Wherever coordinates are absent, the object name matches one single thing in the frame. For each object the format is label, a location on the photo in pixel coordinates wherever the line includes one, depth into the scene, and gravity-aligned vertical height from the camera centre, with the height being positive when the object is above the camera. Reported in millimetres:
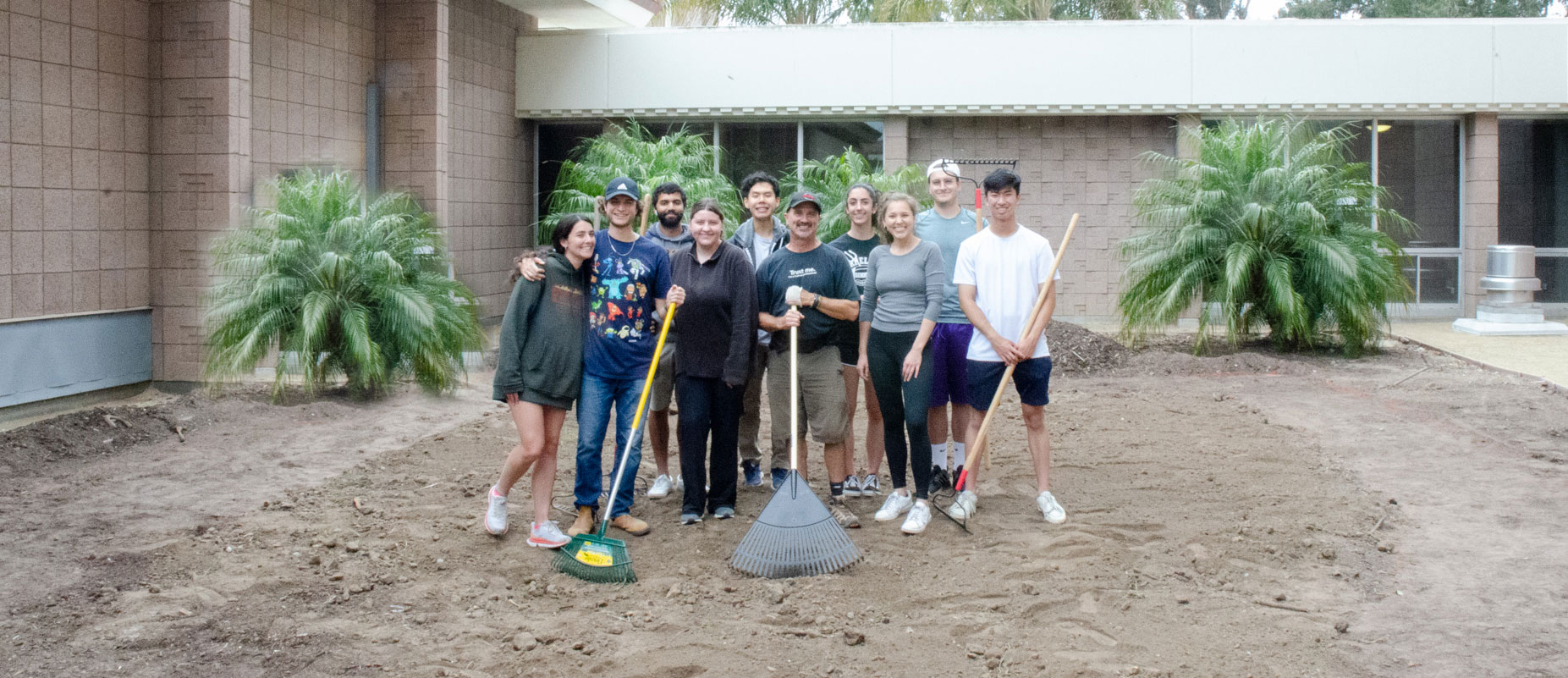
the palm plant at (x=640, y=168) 13508 +1578
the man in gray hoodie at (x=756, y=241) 6543 +395
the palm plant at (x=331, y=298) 8719 +101
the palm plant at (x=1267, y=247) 11586 +663
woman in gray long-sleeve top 6016 -30
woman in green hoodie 5559 -187
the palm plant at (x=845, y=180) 13500 +1462
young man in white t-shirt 5977 +111
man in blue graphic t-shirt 5742 -59
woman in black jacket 5898 -77
